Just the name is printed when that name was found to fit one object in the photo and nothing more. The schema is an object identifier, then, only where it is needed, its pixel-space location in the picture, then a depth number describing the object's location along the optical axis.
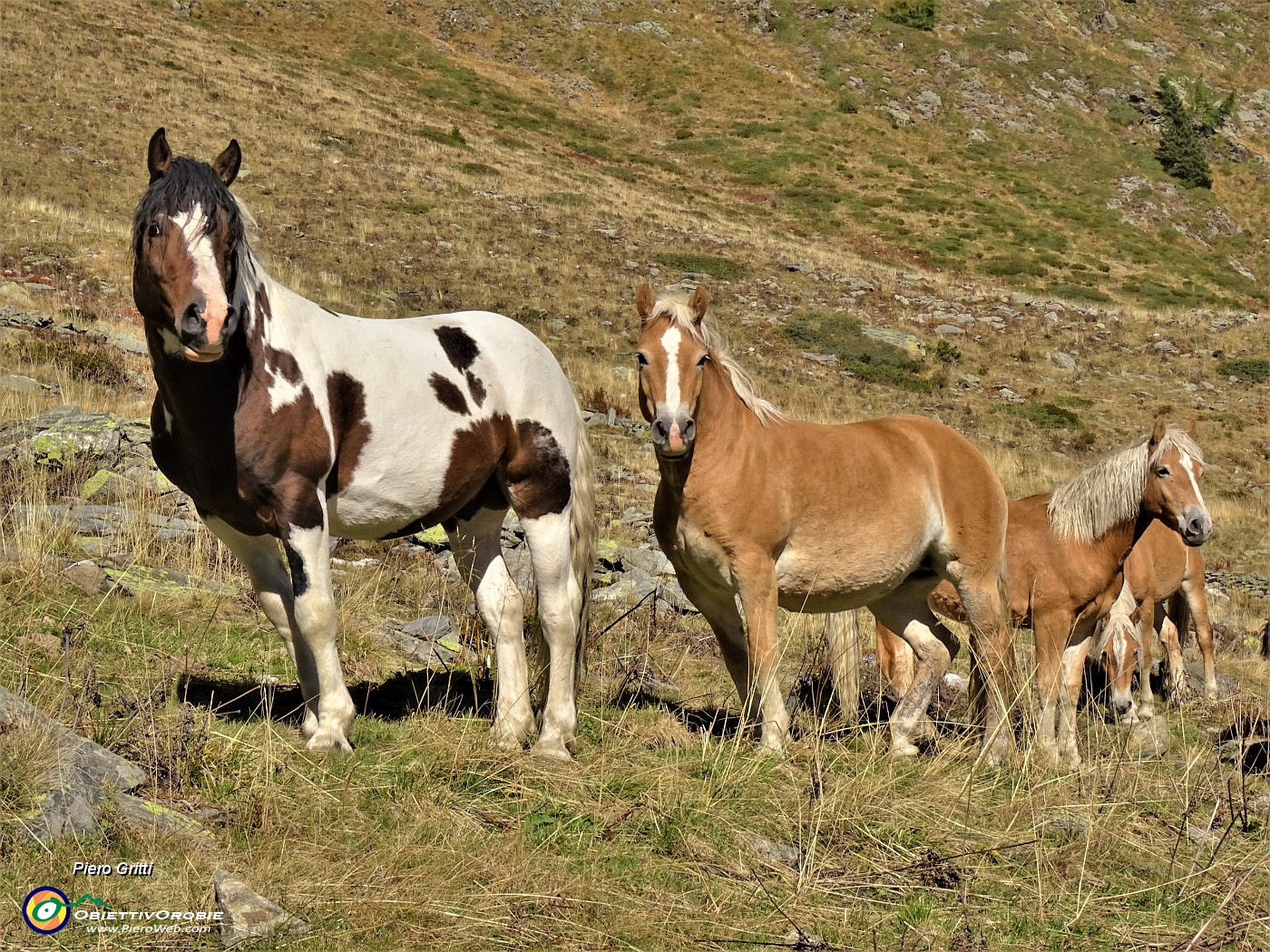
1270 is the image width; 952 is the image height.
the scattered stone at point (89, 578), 14.47
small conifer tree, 130.87
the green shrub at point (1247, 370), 61.31
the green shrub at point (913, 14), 150.87
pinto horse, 9.98
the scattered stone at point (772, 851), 9.56
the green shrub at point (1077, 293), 83.94
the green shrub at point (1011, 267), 91.44
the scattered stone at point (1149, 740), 14.57
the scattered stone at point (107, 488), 19.83
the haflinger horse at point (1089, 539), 16.52
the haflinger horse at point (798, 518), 12.77
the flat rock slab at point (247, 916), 7.50
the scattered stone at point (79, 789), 8.32
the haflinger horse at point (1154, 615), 18.50
